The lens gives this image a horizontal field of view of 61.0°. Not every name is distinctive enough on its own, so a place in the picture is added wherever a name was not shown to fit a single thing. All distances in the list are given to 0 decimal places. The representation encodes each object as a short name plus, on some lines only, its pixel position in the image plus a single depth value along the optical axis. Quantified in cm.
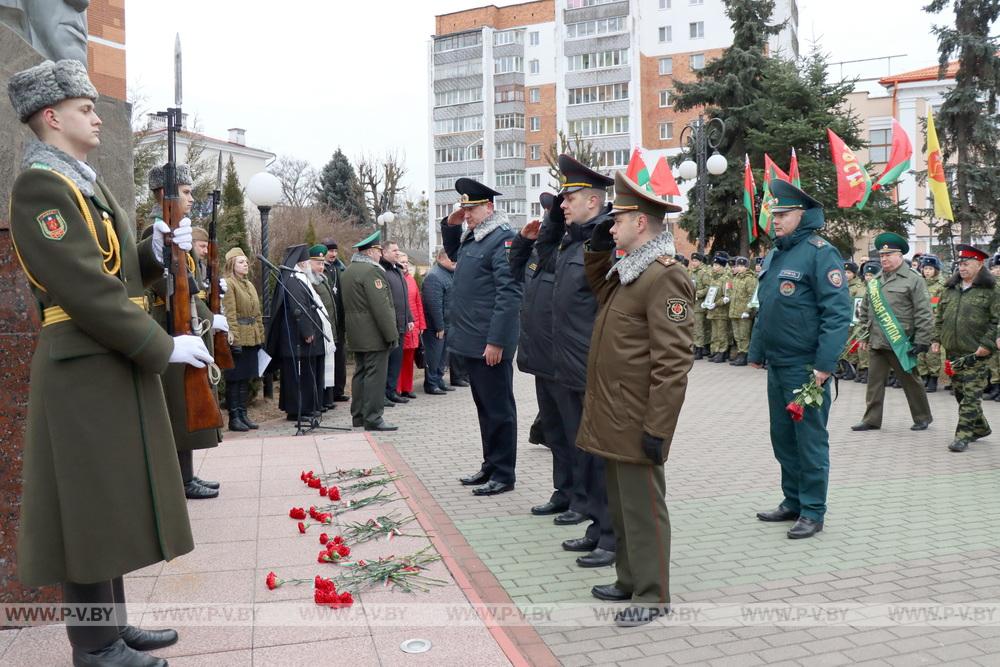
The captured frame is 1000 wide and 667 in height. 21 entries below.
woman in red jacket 1265
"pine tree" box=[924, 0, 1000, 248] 2984
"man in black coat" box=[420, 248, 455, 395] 1339
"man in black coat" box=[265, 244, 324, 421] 1013
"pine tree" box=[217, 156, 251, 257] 1470
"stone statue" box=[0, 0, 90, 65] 534
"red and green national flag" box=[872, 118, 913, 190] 1717
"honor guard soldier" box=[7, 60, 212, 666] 304
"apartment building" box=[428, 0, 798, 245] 6097
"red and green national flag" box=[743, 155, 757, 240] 2185
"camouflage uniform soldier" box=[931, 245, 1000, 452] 862
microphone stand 955
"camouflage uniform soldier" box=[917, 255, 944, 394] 1282
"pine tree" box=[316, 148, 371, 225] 5650
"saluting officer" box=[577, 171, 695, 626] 396
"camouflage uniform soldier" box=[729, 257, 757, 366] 1755
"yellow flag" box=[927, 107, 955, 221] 1382
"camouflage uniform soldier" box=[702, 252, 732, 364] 1830
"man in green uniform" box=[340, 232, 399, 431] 970
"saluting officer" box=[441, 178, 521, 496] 668
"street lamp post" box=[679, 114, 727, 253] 2155
